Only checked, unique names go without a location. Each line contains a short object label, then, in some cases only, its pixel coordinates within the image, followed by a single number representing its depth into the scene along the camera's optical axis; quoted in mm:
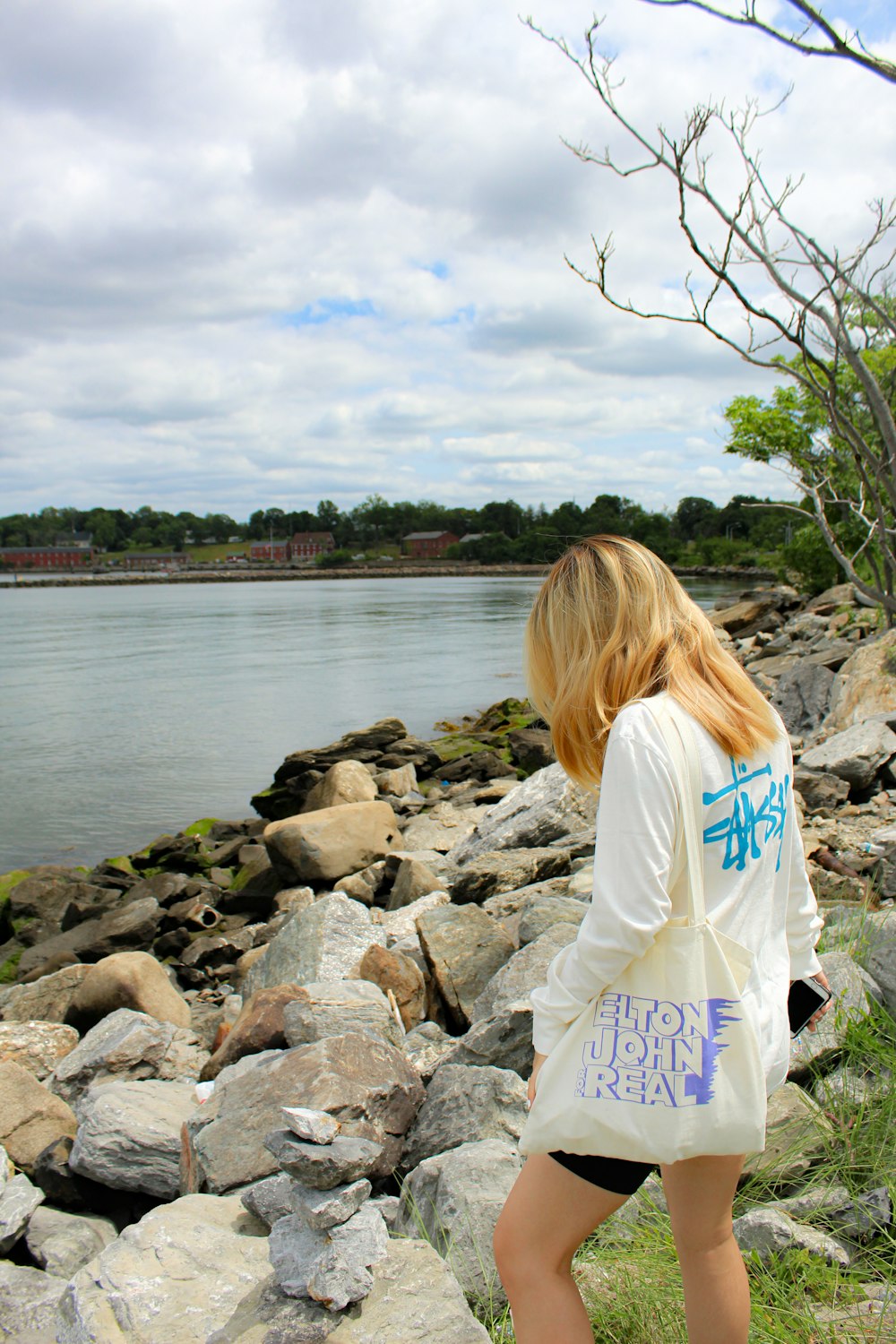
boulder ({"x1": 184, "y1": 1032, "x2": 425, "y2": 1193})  3607
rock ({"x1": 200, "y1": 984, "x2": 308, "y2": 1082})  4602
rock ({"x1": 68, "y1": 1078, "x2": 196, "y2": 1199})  4105
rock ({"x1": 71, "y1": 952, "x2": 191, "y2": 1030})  6262
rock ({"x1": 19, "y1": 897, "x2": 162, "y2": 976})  8500
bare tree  6387
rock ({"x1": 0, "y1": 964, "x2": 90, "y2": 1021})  6734
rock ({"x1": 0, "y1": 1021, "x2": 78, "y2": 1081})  5695
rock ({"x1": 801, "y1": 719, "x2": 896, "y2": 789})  7773
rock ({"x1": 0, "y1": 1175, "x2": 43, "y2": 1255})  3811
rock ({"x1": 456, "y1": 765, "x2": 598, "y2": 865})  8281
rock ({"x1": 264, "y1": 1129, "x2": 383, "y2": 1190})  2391
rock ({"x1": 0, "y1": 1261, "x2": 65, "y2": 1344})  3160
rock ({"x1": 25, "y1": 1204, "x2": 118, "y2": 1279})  3807
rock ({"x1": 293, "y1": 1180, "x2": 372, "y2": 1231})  2416
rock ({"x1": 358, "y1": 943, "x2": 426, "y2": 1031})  5113
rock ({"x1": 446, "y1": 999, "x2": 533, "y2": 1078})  4012
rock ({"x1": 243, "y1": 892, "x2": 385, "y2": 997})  5688
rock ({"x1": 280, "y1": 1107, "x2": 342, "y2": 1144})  2422
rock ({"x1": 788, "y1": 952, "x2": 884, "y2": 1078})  3449
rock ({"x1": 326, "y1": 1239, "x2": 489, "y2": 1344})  2318
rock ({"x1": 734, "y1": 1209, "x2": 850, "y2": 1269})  2627
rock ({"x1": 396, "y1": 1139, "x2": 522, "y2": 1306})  2805
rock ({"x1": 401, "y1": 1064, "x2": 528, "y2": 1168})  3504
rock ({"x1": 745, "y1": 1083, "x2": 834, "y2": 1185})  3057
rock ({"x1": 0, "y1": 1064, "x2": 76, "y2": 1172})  4523
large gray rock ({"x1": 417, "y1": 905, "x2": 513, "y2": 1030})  5109
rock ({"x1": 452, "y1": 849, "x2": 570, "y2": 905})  6965
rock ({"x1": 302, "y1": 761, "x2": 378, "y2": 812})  12266
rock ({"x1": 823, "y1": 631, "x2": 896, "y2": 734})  9984
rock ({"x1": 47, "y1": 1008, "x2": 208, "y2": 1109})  5320
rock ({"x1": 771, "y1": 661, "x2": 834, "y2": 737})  11961
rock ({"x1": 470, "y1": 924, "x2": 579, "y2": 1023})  4344
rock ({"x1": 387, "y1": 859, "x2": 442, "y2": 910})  7793
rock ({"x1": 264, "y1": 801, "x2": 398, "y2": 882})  9406
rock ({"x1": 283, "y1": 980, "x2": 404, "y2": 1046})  4254
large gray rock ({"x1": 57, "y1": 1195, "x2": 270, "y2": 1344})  2523
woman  1731
